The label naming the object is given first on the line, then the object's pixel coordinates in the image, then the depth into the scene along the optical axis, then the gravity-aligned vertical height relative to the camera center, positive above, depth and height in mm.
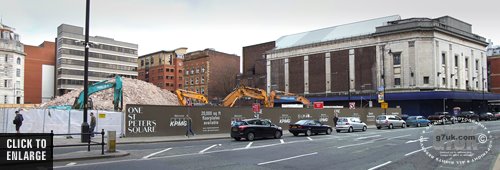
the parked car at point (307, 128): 30984 -2149
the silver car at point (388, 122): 42819 -2324
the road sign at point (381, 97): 54684 +266
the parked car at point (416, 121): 48156 -2530
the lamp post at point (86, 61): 20578 +1875
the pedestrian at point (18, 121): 24047 -1307
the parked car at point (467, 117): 56712 -2447
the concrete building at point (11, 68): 105688 +8078
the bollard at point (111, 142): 16484 -1723
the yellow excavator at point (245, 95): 42125 +444
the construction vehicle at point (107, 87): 32309 +706
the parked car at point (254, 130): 25734 -1944
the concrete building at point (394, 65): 67750 +6439
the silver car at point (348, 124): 36938 -2261
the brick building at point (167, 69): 140375 +10362
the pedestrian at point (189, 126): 29906 -1953
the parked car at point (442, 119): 51803 -2449
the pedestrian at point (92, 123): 25134 -1478
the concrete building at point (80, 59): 114562 +11517
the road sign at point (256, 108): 35269 -753
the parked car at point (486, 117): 65312 -2710
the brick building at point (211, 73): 108562 +7236
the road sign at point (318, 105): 47781 -659
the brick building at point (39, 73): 118625 +7577
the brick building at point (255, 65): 100688 +8766
